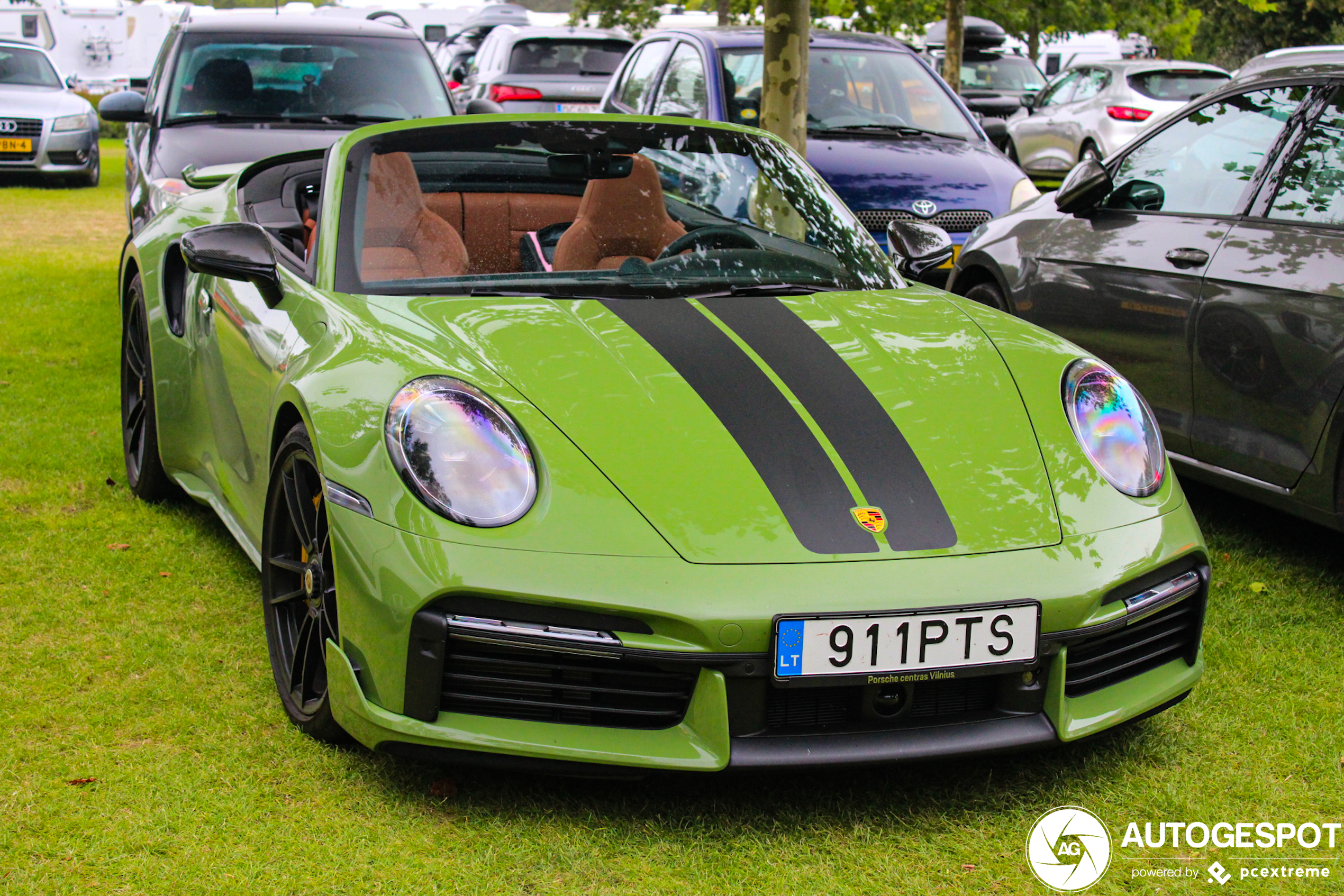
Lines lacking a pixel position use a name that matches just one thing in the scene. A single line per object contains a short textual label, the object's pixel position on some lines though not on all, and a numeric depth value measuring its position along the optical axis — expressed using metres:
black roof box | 16.86
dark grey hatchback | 3.77
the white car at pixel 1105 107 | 14.89
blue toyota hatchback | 7.19
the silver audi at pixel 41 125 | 15.52
